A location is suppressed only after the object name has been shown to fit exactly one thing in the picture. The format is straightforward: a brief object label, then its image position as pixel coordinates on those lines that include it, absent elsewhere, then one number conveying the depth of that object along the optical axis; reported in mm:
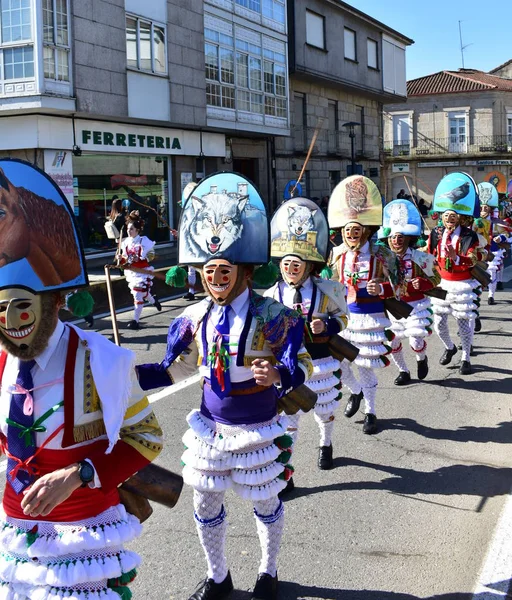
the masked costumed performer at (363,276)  7055
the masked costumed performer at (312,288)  5684
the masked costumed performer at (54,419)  2809
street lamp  24081
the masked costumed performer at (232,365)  4082
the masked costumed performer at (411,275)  8898
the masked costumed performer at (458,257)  9375
